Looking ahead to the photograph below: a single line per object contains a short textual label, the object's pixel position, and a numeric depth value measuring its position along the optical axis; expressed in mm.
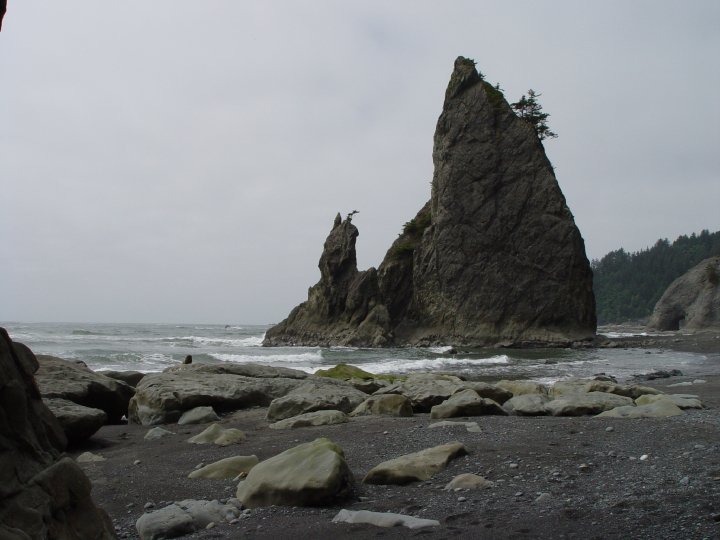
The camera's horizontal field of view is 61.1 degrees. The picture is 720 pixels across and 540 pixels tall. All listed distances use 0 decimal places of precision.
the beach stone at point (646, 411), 7676
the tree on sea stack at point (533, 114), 61375
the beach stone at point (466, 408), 8531
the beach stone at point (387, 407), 9156
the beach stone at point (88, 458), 7242
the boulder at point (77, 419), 7953
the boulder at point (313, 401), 9328
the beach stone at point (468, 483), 4859
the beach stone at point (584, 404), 8406
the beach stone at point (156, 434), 8500
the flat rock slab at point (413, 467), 5297
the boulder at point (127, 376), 14156
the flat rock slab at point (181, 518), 4397
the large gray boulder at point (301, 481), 4715
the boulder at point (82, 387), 9273
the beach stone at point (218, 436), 7645
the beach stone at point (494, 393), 10023
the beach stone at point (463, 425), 7230
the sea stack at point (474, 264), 52406
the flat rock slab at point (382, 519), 3998
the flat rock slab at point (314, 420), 8484
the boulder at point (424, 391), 9852
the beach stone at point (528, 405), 8688
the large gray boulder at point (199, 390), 9844
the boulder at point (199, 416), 9531
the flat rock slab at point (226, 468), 5969
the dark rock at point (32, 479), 2955
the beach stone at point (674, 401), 8633
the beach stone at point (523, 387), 11234
